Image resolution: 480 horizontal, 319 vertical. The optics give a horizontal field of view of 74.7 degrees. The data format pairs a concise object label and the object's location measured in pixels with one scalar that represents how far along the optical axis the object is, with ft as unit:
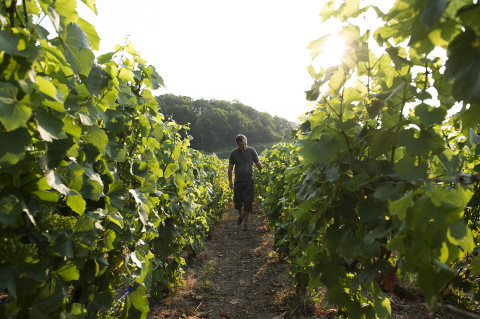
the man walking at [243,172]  26.07
